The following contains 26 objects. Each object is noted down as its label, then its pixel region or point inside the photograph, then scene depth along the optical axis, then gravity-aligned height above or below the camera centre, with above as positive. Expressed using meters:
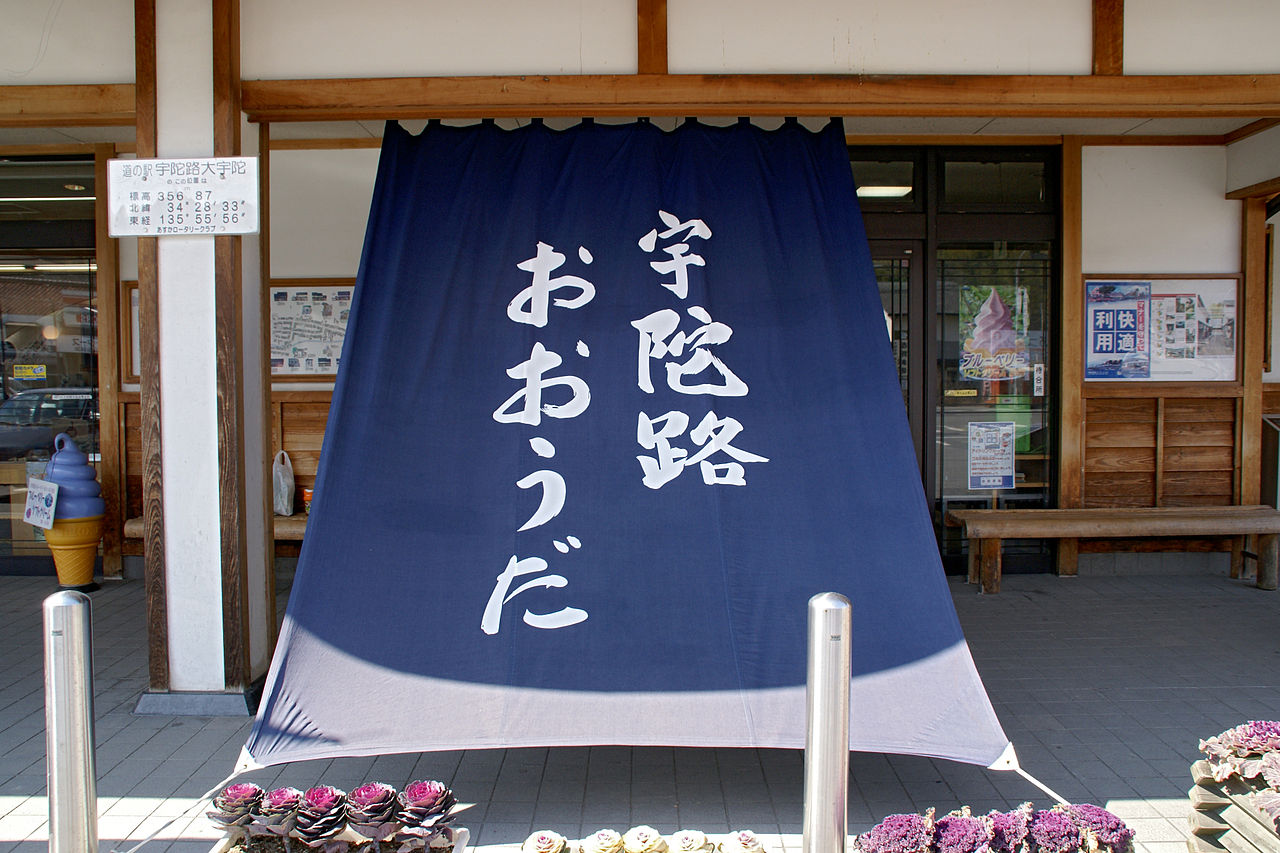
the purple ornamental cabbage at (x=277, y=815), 2.54 -1.23
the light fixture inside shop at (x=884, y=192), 6.71 +1.72
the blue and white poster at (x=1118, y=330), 6.69 +0.61
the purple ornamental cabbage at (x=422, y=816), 2.58 -1.26
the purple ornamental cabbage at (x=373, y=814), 2.54 -1.23
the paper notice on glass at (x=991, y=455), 6.88 -0.39
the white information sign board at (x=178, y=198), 4.04 +1.02
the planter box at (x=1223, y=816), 2.57 -1.29
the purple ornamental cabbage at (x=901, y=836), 2.30 -1.19
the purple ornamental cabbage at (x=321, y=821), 2.54 -1.25
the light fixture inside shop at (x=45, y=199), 6.68 +1.67
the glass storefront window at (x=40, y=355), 6.75 +0.45
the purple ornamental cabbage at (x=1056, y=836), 2.31 -1.18
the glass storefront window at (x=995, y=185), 6.74 +1.78
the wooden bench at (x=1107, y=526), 6.29 -0.89
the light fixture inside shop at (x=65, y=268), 6.83 +1.15
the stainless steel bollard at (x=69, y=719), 2.13 -0.79
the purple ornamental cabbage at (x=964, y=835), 2.30 -1.18
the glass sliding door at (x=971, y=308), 6.71 +0.81
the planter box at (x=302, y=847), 2.57 -1.33
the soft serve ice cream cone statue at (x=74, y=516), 6.26 -0.79
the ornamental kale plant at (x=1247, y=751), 2.61 -1.09
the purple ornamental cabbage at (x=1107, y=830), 2.34 -1.18
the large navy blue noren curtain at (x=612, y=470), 3.29 -0.27
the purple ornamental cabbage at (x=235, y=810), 2.57 -1.23
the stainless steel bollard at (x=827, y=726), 1.97 -0.76
